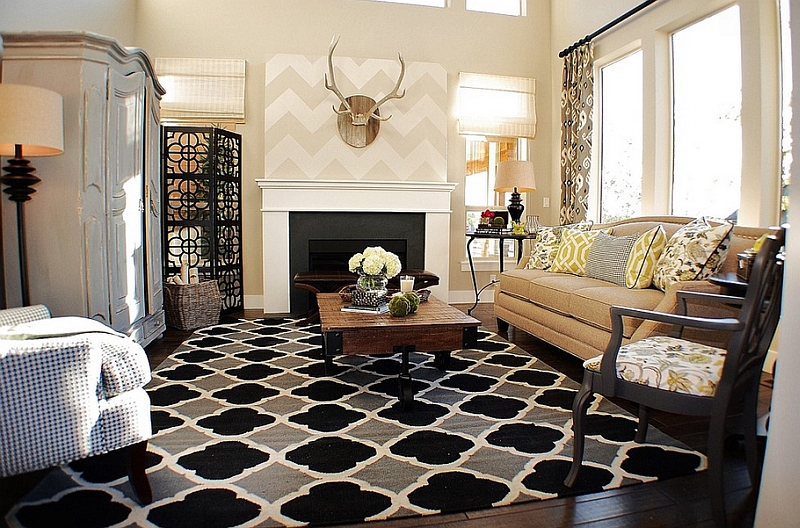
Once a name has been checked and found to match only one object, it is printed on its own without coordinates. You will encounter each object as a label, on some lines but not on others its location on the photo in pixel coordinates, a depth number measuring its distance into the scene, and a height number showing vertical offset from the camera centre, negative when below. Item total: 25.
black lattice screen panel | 4.95 +0.42
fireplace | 5.41 +0.32
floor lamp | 2.41 +0.52
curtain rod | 4.51 +1.99
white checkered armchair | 1.53 -0.46
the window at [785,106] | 3.36 +0.86
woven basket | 4.50 -0.50
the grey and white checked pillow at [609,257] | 3.54 -0.10
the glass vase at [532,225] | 5.12 +0.18
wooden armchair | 1.73 -0.44
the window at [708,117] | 3.83 +0.96
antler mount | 5.49 +1.29
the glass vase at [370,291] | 3.27 -0.28
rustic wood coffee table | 2.76 -0.47
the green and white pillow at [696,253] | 2.88 -0.06
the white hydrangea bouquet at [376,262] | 3.25 -0.11
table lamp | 5.24 +0.66
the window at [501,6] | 6.06 +2.71
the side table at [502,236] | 5.05 +0.08
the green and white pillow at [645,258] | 3.27 -0.10
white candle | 3.35 -0.25
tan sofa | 2.93 -0.36
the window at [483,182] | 6.04 +0.70
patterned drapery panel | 5.28 +1.14
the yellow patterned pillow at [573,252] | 4.06 -0.07
